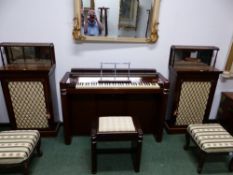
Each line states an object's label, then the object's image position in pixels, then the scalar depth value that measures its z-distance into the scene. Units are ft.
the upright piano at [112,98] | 6.98
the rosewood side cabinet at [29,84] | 7.06
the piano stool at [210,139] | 6.21
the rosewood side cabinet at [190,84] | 7.72
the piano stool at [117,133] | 5.98
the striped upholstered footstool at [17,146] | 5.63
